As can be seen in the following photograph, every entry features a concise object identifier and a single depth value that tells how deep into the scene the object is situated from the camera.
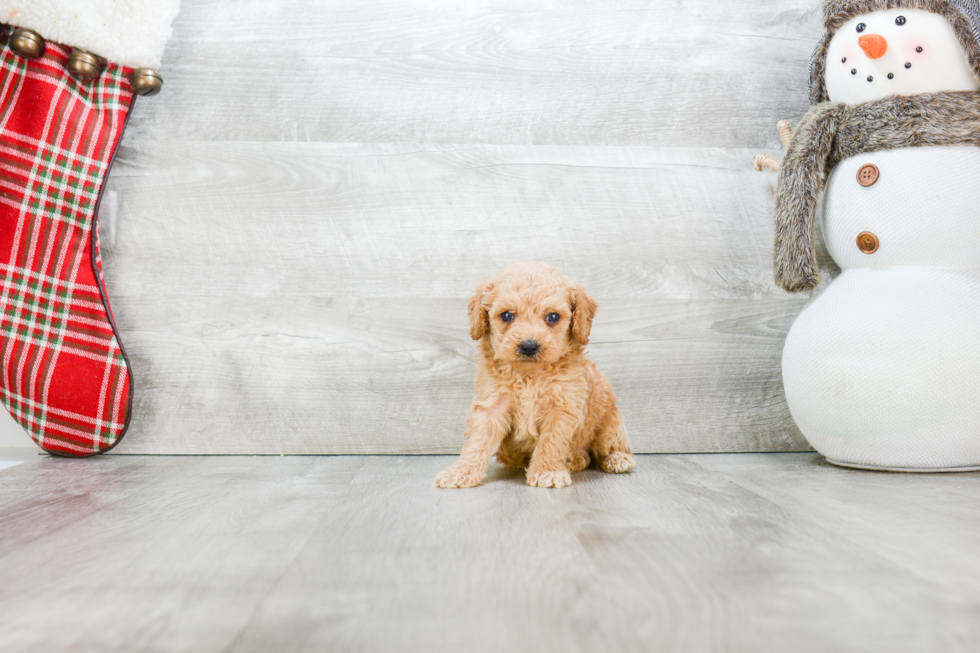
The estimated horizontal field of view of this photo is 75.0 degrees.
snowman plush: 1.09
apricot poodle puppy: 1.07
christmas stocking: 1.25
